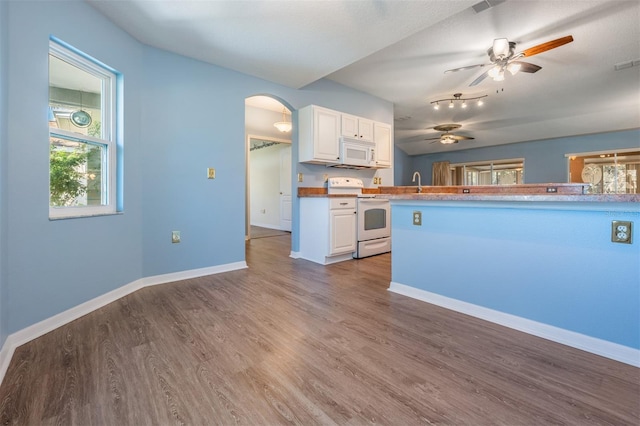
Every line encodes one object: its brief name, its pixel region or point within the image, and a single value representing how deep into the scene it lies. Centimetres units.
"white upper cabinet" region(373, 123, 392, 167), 474
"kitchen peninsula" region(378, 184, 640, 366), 157
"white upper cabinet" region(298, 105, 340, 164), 389
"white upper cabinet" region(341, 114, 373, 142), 425
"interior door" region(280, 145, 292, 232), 693
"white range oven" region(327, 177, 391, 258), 405
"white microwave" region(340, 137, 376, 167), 419
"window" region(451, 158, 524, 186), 770
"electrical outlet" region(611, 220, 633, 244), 154
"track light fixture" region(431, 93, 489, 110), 486
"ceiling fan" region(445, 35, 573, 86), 279
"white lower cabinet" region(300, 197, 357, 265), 371
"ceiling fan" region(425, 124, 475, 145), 573
